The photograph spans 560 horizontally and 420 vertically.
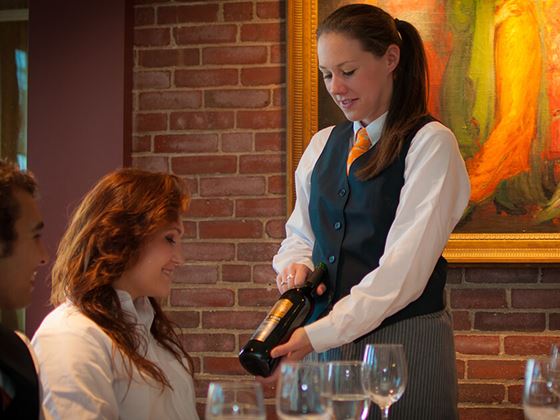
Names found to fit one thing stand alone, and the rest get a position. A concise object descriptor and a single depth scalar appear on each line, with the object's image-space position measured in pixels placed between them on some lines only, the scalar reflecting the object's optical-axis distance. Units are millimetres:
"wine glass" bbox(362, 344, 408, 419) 2557
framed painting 4090
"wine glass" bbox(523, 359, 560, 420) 2429
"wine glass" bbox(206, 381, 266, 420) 2062
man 2413
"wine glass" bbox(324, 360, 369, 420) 2327
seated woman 2881
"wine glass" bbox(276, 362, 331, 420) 2146
